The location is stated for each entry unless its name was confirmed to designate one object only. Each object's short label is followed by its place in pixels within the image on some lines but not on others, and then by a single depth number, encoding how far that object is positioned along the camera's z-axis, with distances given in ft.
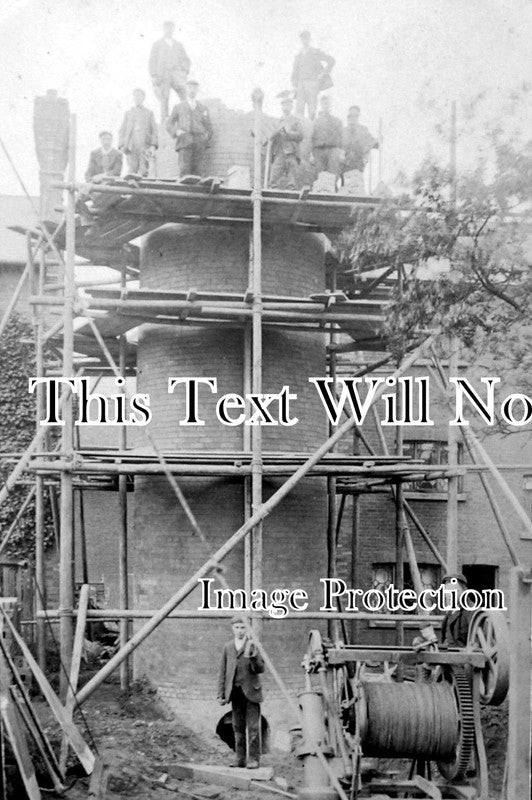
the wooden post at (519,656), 20.40
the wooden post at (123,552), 46.23
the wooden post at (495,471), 38.60
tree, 33.76
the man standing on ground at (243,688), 34.17
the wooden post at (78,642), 38.24
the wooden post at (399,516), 51.13
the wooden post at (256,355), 41.16
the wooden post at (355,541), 61.16
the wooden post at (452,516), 45.98
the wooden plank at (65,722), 32.41
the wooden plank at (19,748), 27.09
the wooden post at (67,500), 40.29
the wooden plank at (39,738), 29.99
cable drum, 28.58
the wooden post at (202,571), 37.42
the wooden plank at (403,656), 28.91
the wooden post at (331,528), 48.88
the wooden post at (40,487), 51.03
